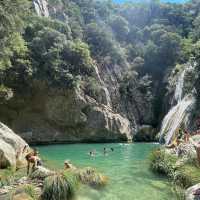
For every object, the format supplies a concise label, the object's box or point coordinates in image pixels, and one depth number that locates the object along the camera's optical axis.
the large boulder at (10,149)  11.71
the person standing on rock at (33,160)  11.02
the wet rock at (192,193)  6.58
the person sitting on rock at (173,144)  14.73
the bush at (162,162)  10.57
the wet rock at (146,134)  33.66
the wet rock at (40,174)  8.96
